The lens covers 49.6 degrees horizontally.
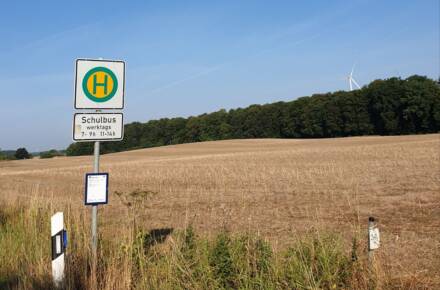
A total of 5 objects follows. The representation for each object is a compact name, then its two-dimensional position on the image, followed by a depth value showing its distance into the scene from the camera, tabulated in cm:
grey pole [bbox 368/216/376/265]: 524
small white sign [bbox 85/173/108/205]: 646
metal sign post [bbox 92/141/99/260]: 641
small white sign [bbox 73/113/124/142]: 663
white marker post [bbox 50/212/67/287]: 573
